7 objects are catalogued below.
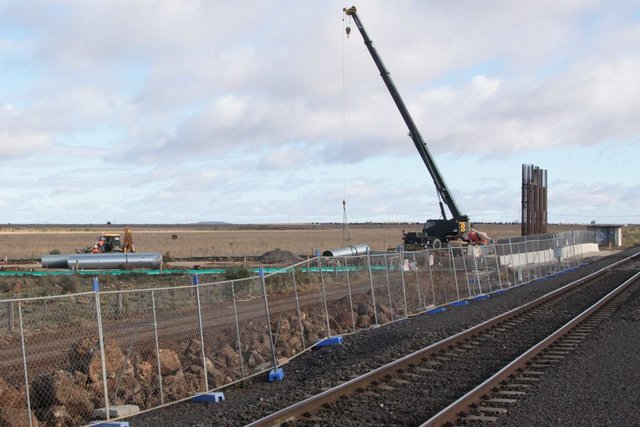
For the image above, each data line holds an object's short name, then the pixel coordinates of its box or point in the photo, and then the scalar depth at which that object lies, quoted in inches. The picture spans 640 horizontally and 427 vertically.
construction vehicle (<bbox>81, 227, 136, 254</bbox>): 2021.4
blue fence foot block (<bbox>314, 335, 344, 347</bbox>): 707.4
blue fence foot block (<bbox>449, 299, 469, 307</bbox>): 1082.4
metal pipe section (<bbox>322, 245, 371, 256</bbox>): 1807.3
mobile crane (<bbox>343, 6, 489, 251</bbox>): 1935.3
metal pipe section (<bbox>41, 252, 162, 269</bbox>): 1797.5
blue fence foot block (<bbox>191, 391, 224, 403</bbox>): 490.6
